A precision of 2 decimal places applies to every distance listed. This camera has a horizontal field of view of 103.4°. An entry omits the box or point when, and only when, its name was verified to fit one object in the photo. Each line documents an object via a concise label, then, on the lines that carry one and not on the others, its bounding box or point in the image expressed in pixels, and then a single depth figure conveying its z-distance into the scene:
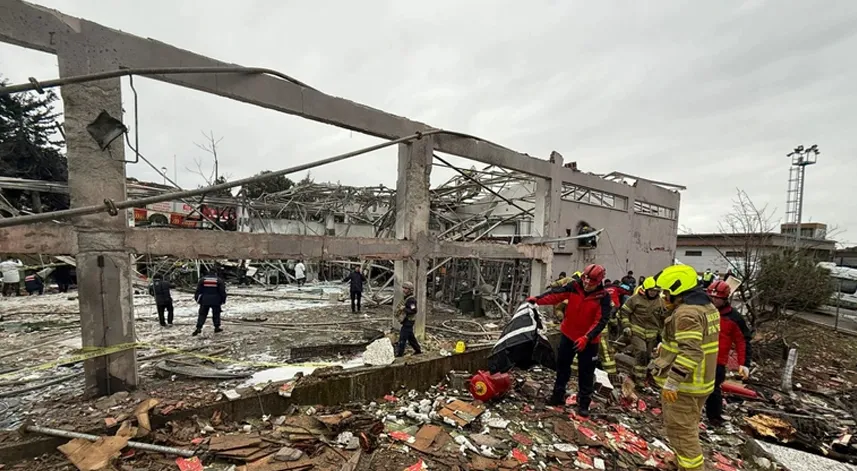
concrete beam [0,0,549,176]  3.70
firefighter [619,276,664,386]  5.19
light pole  19.95
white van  13.91
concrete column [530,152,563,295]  9.35
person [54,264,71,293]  12.70
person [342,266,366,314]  11.05
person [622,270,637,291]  10.34
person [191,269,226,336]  7.72
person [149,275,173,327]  8.40
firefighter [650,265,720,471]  3.03
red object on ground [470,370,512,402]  4.23
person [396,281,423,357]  6.43
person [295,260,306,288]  16.45
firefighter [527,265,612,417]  4.15
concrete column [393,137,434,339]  6.96
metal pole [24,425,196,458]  2.92
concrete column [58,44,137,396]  4.01
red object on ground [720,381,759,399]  4.93
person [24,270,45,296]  11.67
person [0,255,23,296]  11.66
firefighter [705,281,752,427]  4.53
